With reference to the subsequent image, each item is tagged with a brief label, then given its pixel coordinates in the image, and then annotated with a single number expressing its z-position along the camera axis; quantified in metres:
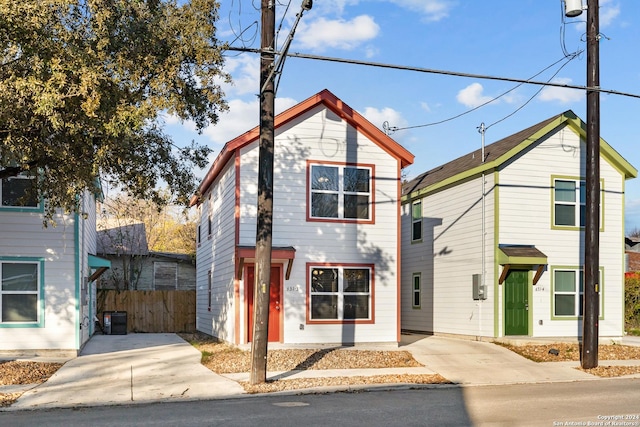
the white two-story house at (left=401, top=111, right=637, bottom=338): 20.02
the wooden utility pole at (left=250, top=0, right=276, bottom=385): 12.77
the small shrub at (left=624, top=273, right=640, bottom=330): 26.81
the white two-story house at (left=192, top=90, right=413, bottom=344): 17.73
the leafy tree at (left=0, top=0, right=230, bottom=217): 10.67
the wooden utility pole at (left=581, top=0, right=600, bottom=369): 15.30
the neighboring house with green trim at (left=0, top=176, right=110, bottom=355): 17.05
